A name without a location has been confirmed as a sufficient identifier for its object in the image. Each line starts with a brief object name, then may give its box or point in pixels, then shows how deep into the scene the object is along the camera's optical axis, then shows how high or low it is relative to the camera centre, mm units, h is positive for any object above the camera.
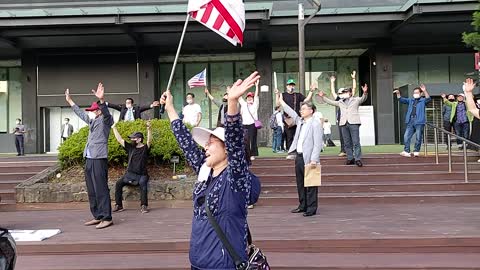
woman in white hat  3117 -331
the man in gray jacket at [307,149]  8648 -157
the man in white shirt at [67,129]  21812 +680
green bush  11305 -25
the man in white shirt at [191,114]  13047 +735
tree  13078 +2557
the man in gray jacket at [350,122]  11656 +383
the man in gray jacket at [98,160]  8172 -249
